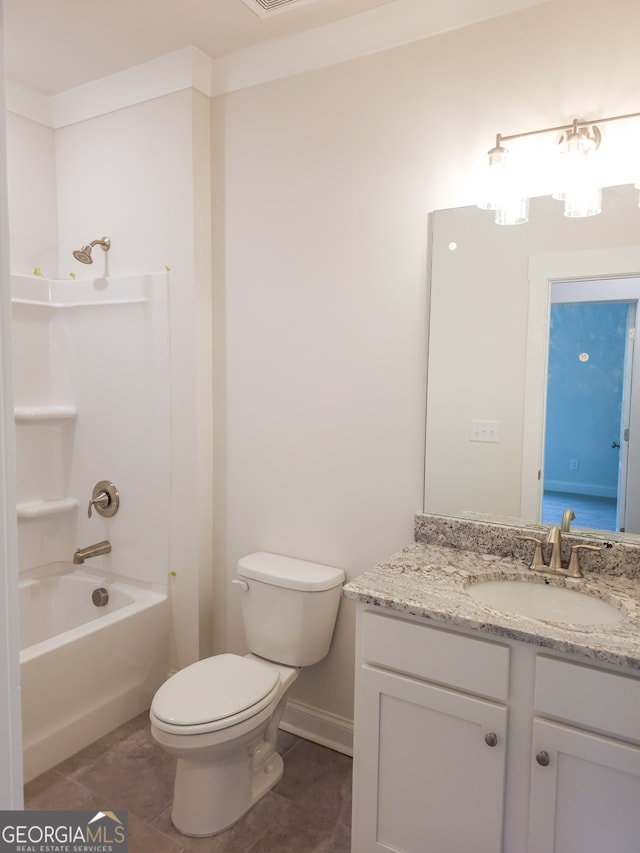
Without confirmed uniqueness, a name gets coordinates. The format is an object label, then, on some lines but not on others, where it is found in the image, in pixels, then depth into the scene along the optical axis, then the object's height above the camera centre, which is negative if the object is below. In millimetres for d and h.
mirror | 1746 +136
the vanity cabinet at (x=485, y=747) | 1247 -872
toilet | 1717 -1003
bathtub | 2066 -1126
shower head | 2539 +565
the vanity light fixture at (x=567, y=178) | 1645 +619
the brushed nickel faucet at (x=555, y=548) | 1690 -482
